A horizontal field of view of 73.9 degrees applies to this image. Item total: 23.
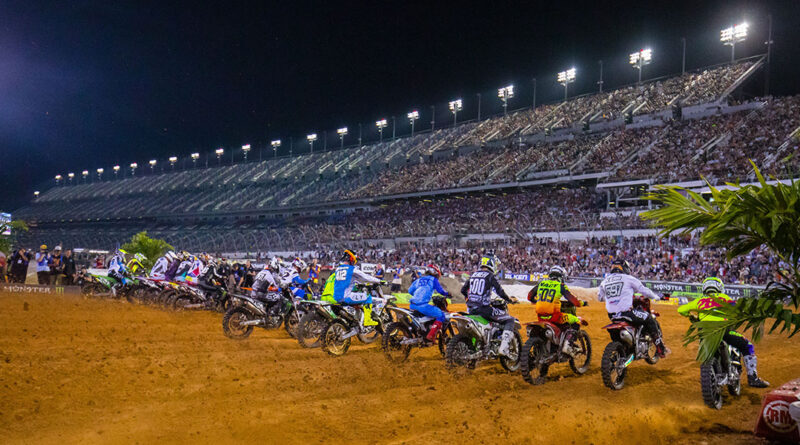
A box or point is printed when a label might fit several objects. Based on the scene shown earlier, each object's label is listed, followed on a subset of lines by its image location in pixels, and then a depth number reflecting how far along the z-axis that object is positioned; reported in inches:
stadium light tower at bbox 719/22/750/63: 1492.4
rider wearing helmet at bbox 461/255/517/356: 331.0
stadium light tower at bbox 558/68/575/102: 1854.1
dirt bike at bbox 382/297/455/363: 351.6
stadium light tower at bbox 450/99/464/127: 2180.1
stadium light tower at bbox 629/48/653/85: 1669.5
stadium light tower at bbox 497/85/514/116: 2016.5
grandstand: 1240.8
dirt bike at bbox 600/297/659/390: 292.0
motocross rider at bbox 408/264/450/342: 356.2
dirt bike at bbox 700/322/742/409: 263.6
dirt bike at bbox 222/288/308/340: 432.1
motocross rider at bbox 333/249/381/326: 385.7
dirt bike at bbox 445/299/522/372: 315.3
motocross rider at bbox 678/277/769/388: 281.0
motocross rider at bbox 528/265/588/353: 319.3
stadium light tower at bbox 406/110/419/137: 2301.9
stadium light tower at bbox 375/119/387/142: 2396.7
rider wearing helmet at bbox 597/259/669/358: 311.6
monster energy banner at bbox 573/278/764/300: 789.2
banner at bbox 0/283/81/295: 757.9
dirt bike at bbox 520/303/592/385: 302.7
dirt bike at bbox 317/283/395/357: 375.2
